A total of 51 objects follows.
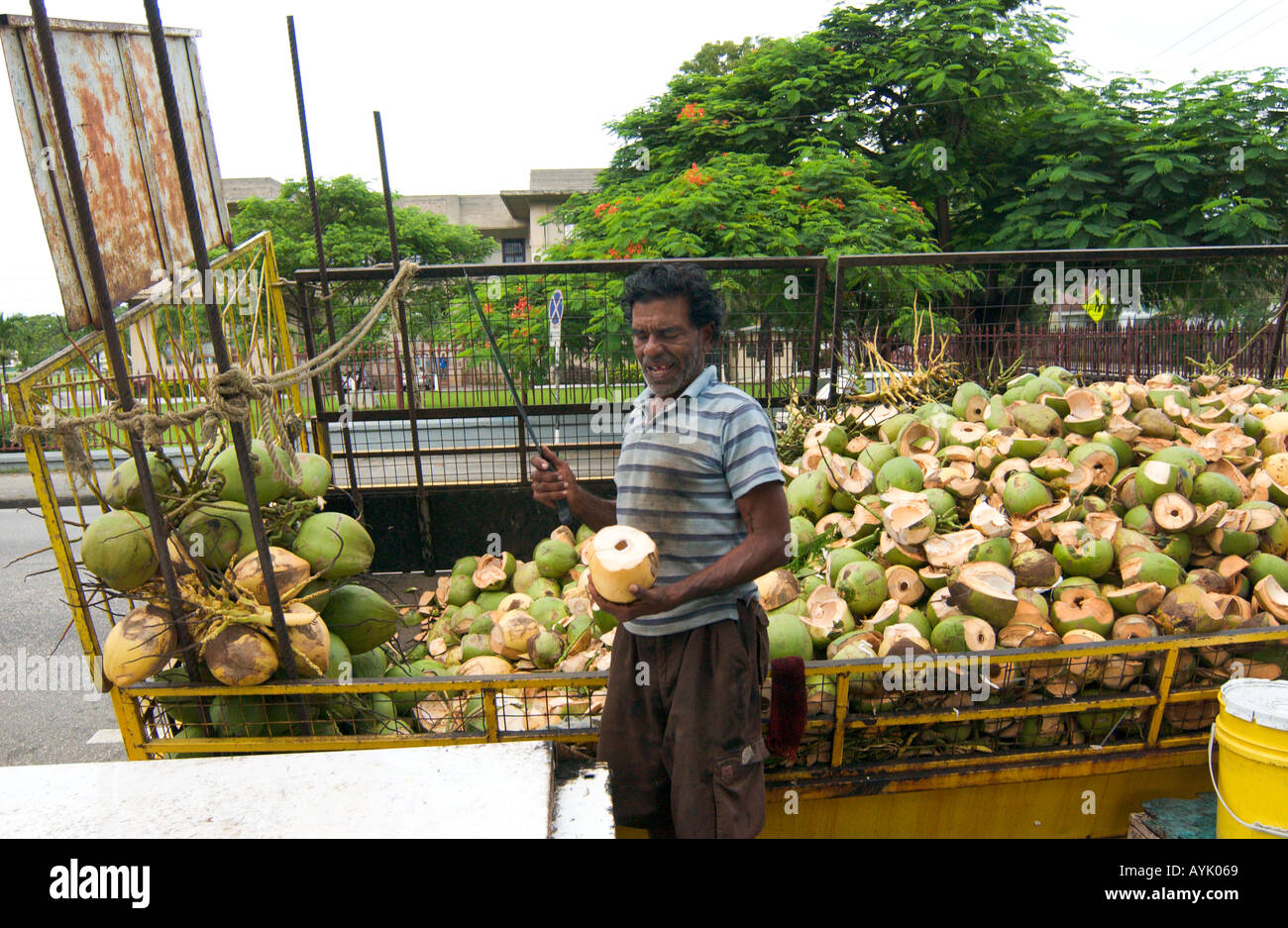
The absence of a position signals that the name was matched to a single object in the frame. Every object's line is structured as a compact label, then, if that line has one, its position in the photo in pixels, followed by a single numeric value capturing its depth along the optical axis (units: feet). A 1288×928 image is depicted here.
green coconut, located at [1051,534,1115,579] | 9.27
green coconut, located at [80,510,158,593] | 7.36
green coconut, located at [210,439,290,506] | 8.23
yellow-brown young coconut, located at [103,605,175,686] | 7.29
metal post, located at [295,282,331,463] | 11.85
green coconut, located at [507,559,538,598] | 12.08
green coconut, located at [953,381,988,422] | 12.32
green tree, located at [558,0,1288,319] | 35.19
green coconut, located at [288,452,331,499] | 8.88
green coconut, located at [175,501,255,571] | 7.71
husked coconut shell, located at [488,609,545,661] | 10.19
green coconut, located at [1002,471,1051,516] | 9.94
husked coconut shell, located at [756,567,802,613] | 9.37
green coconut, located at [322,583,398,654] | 8.61
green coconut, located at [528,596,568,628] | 10.57
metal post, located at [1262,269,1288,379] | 14.05
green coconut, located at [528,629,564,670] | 9.90
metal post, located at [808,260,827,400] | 12.73
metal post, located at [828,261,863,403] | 12.71
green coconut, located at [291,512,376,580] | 8.30
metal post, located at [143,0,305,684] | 5.48
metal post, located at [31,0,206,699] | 5.23
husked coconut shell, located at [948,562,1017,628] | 8.64
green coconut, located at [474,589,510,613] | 12.00
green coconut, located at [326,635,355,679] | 7.95
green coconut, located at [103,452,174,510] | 7.87
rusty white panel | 6.94
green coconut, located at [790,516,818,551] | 10.48
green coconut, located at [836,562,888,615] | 9.17
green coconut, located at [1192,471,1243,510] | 9.85
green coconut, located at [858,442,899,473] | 11.34
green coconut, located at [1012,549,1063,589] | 9.10
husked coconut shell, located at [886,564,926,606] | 9.33
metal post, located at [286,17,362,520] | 11.28
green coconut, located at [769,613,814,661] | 8.20
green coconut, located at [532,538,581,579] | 12.02
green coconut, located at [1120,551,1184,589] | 9.00
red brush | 7.02
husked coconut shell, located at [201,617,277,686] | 7.30
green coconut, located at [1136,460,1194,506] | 9.77
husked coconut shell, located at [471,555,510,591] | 12.25
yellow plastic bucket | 6.90
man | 6.28
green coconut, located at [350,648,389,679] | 8.86
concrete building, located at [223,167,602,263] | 98.94
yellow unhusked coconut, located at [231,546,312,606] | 7.63
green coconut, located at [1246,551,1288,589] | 9.34
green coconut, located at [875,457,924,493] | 10.50
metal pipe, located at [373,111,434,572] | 11.15
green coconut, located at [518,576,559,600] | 11.57
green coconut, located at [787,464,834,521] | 11.23
